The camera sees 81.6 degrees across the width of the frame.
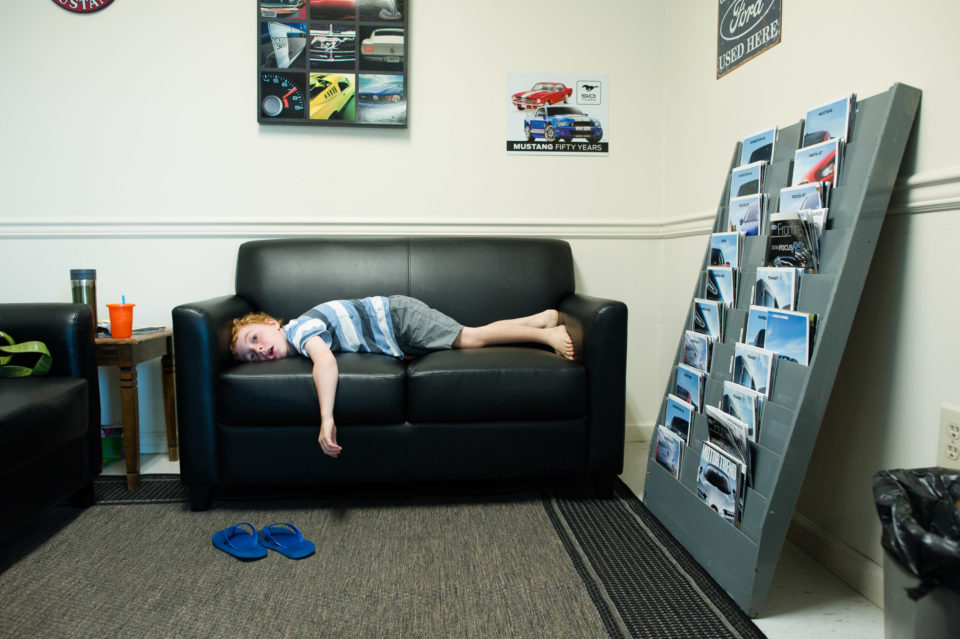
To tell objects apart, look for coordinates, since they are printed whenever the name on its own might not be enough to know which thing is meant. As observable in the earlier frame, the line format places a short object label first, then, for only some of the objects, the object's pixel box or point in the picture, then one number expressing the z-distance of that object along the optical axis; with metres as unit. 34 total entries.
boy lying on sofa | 1.78
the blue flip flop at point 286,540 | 1.41
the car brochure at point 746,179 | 1.50
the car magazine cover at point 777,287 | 1.27
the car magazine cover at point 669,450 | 1.56
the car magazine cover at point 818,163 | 1.25
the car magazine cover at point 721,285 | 1.50
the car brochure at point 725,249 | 1.52
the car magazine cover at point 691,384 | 1.54
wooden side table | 1.84
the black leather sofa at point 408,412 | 1.61
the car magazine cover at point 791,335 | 1.19
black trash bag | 0.81
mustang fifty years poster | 2.40
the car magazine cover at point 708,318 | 1.53
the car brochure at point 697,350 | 1.55
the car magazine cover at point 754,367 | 1.28
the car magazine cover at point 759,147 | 1.51
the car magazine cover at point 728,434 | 1.29
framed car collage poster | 2.28
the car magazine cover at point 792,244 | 1.25
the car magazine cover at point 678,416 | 1.56
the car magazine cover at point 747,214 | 1.46
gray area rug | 1.14
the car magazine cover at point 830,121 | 1.26
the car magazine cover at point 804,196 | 1.26
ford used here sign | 1.71
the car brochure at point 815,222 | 1.23
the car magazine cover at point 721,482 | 1.28
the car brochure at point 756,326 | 1.34
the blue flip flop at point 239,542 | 1.40
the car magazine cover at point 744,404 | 1.28
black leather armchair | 1.34
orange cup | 1.88
